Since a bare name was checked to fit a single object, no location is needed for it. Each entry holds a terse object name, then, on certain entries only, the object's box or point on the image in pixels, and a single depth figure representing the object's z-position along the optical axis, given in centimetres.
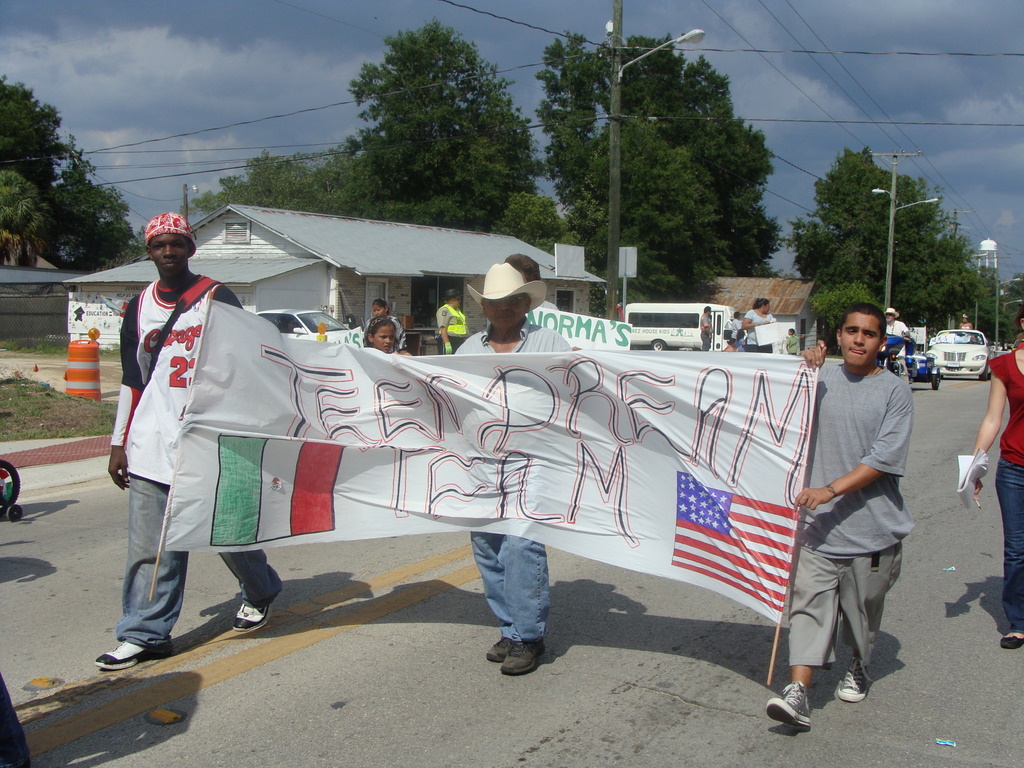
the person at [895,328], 1820
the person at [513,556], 405
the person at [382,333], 627
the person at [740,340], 1774
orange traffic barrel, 1455
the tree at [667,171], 4697
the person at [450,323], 1537
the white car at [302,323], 2086
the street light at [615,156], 2048
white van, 3897
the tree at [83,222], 4788
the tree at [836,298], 4531
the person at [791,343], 2297
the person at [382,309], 996
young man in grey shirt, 360
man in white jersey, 407
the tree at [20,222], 3697
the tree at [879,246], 5112
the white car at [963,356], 3161
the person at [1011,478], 464
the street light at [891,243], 4221
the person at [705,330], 2973
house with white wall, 2708
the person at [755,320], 1708
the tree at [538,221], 4594
